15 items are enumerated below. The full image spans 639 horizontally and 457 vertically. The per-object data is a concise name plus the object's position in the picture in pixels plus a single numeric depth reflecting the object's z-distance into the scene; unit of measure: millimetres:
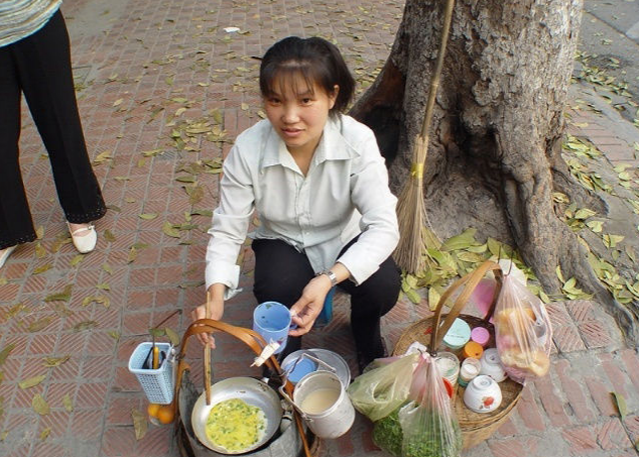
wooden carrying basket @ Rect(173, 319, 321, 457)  1580
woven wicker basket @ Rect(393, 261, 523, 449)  1755
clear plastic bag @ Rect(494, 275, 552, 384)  2037
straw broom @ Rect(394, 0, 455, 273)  2383
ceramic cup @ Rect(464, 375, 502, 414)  1988
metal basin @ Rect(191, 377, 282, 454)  1826
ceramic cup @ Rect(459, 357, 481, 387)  2092
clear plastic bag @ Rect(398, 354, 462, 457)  1786
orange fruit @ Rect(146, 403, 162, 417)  2041
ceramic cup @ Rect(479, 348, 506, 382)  2107
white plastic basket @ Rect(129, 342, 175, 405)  1858
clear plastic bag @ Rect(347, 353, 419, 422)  1861
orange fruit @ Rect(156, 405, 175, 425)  2039
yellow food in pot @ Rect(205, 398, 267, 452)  1799
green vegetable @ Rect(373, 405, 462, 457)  1799
